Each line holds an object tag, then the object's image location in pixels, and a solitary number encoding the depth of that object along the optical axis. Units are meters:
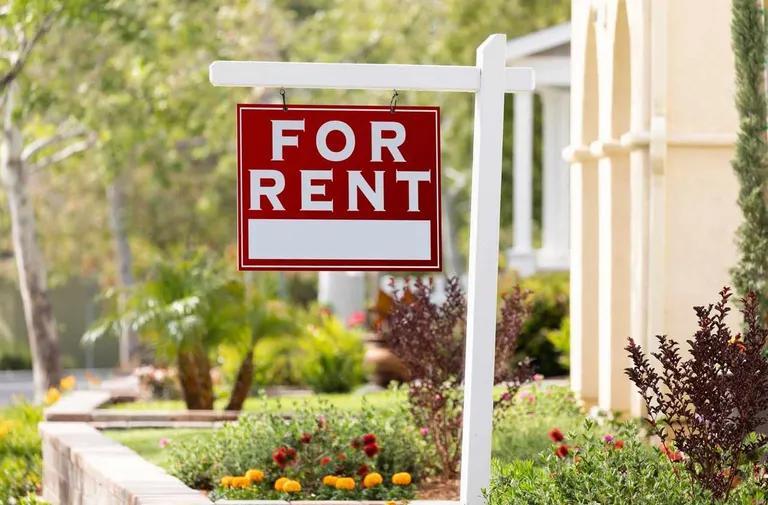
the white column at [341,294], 39.18
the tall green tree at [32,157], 22.79
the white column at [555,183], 30.94
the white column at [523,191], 30.79
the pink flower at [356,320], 29.58
